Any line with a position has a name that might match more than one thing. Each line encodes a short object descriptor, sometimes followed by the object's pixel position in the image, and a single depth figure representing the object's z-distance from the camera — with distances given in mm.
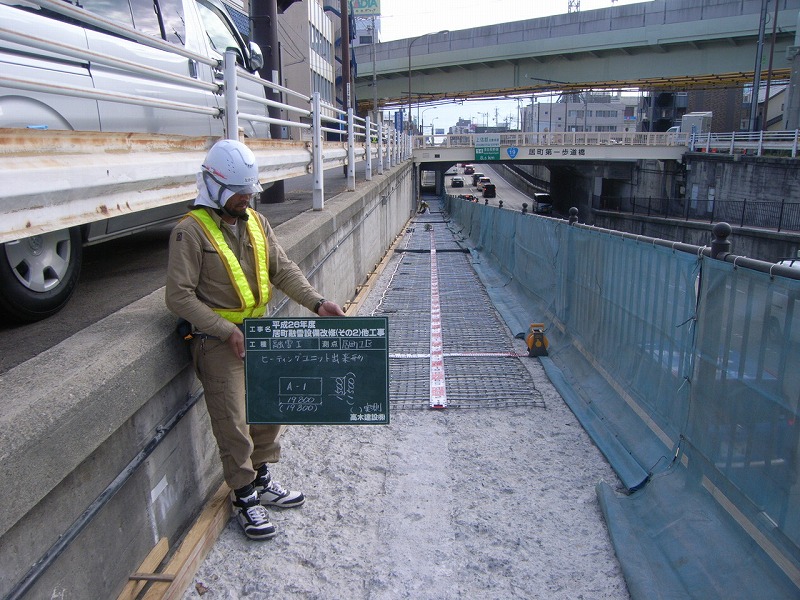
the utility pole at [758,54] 37562
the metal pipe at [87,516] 2283
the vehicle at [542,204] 58625
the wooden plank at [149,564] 2992
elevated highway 42938
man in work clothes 3307
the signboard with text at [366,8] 50406
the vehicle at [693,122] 45531
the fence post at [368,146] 14548
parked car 3516
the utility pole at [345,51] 25906
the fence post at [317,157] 8102
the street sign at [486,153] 48409
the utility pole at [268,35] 10000
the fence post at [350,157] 11312
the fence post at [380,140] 16984
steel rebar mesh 6297
